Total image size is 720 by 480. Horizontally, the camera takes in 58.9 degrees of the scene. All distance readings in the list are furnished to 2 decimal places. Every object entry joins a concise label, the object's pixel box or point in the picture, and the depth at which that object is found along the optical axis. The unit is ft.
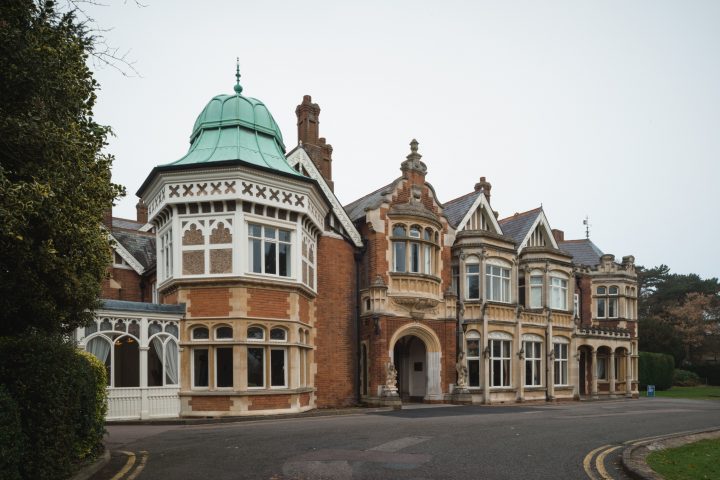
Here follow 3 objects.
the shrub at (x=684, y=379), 188.96
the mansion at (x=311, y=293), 67.87
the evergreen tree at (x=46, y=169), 26.22
